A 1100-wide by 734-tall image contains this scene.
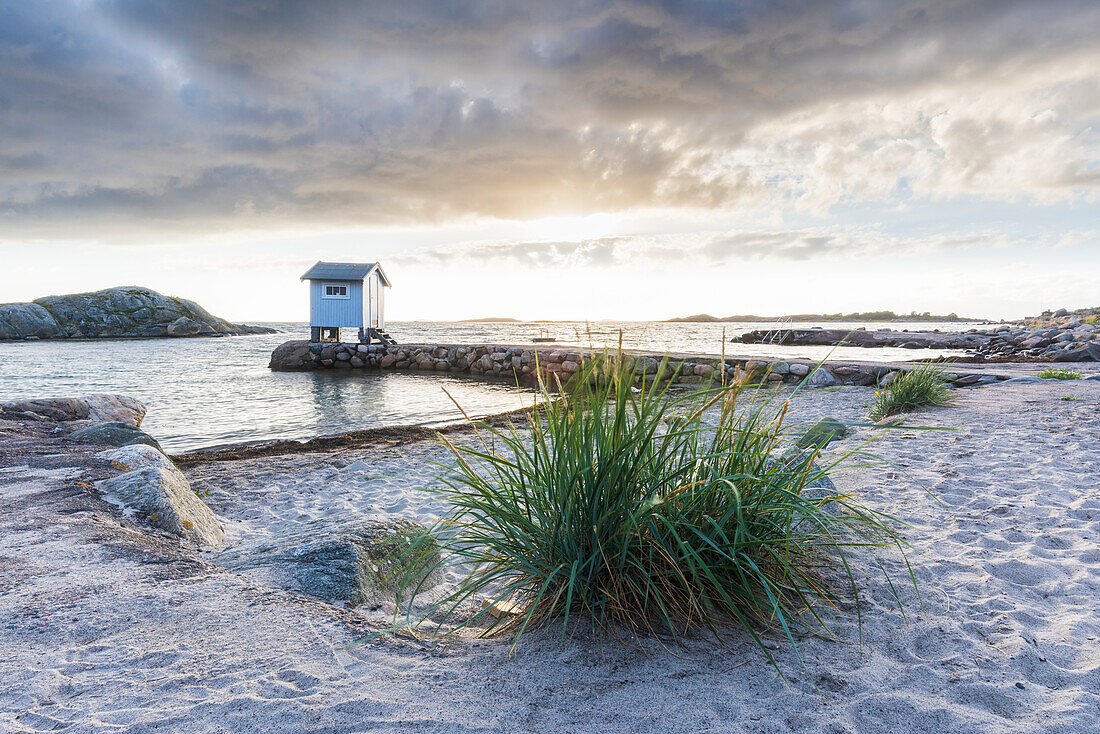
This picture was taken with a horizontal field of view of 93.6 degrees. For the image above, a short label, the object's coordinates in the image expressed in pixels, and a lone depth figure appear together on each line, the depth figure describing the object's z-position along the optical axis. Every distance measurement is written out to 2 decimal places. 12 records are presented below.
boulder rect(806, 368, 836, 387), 11.34
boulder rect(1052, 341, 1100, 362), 14.58
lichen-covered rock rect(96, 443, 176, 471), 4.36
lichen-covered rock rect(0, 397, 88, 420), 7.91
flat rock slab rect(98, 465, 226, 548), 3.47
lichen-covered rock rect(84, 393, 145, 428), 8.80
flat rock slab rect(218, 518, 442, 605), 2.64
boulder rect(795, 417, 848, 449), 5.01
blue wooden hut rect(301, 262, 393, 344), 24.91
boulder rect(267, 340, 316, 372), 23.31
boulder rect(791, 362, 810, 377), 13.45
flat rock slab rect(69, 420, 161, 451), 6.06
